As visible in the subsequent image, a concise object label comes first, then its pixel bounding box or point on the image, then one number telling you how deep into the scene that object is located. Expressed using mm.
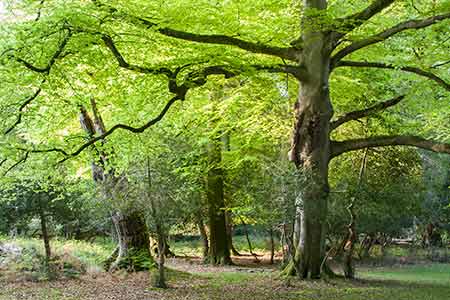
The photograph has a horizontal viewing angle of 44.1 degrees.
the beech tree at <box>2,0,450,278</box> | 8055
